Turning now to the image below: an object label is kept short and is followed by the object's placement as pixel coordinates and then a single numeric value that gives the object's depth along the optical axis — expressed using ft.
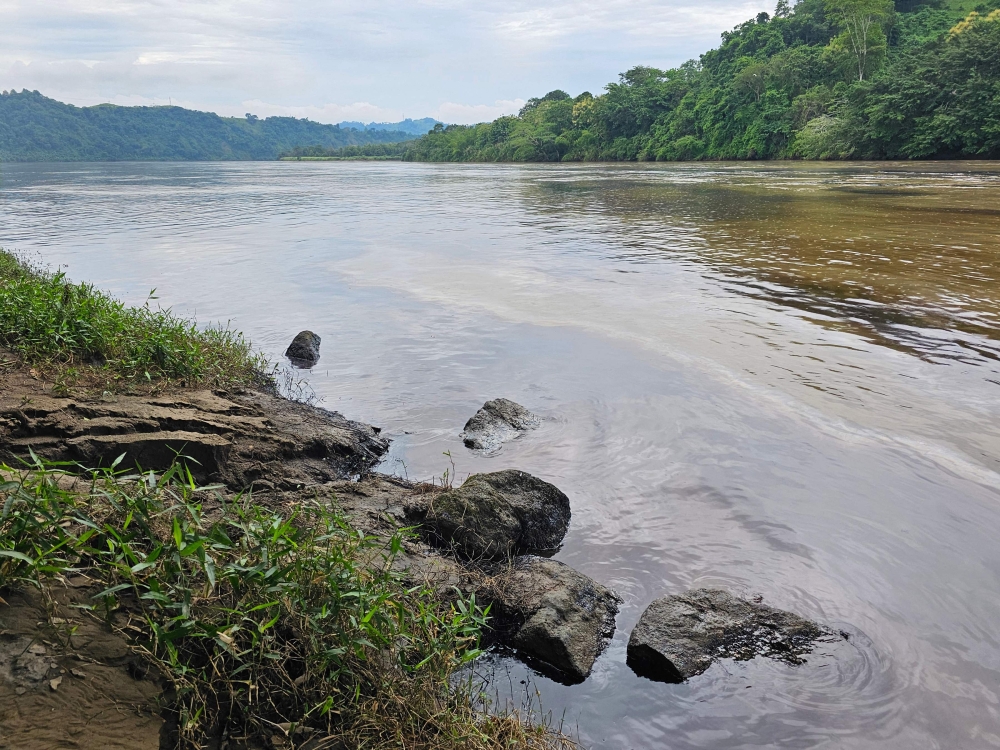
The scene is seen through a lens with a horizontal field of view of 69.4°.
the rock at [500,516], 17.02
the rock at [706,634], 14.05
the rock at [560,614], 14.02
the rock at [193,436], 17.37
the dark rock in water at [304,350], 35.06
